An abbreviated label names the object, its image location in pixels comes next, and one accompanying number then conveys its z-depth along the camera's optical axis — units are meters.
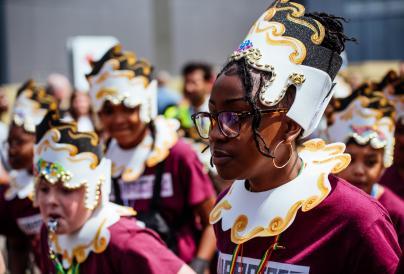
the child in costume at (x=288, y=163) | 2.86
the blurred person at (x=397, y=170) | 5.57
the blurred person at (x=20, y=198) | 6.01
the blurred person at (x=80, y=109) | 9.65
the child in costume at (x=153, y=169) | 5.38
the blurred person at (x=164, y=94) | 9.67
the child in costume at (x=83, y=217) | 3.96
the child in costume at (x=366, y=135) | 4.78
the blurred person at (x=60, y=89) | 10.69
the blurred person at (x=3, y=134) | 6.66
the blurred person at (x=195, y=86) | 9.24
